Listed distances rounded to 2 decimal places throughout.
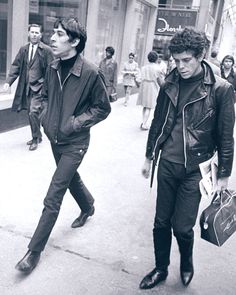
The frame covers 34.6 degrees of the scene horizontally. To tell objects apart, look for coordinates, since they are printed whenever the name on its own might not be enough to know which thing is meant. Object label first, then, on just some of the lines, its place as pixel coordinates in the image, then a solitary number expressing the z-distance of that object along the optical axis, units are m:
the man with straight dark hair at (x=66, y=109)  3.15
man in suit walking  6.12
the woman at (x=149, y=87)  8.85
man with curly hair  2.63
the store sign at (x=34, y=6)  7.96
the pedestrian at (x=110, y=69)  10.13
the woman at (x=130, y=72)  11.77
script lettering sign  20.58
